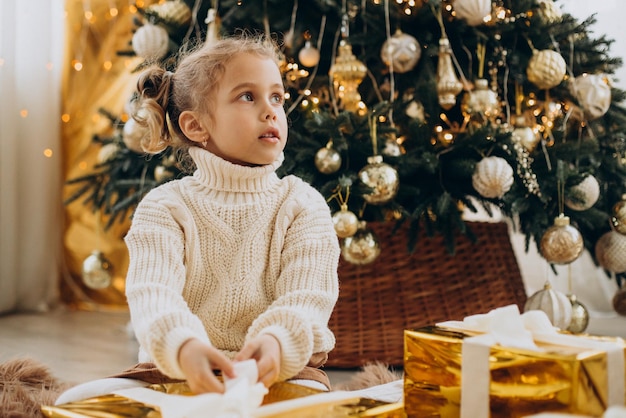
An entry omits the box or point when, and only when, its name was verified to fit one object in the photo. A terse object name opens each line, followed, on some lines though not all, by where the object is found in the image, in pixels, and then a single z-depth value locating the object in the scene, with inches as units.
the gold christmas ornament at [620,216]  66.6
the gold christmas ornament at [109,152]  74.8
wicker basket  64.7
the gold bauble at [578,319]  65.2
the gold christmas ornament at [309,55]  65.2
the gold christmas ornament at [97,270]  79.8
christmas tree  59.8
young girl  36.8
